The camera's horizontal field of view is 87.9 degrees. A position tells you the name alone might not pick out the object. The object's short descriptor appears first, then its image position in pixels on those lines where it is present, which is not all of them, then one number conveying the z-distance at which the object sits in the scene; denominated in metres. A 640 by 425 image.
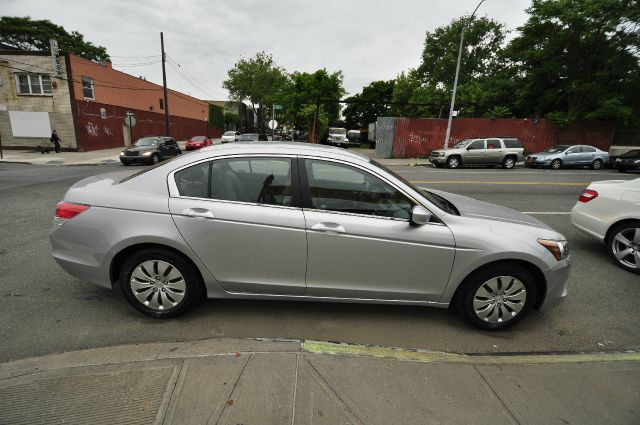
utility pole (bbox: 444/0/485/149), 20.16
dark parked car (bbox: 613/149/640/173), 17.34
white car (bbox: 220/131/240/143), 33.81
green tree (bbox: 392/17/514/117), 40.03
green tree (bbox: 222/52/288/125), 55.75
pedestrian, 21.75
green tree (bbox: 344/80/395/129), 59.91
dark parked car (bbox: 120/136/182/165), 17.05
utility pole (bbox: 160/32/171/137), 25.67
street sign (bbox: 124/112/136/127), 22.57
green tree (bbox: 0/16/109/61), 41.03
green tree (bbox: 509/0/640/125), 19.58
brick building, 21.94
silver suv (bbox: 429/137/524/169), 17.92
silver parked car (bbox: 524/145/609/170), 18.33
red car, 27.12
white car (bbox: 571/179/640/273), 4.29
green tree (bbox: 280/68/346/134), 34.16
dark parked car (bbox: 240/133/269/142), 23.83
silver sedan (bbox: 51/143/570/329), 2.79
